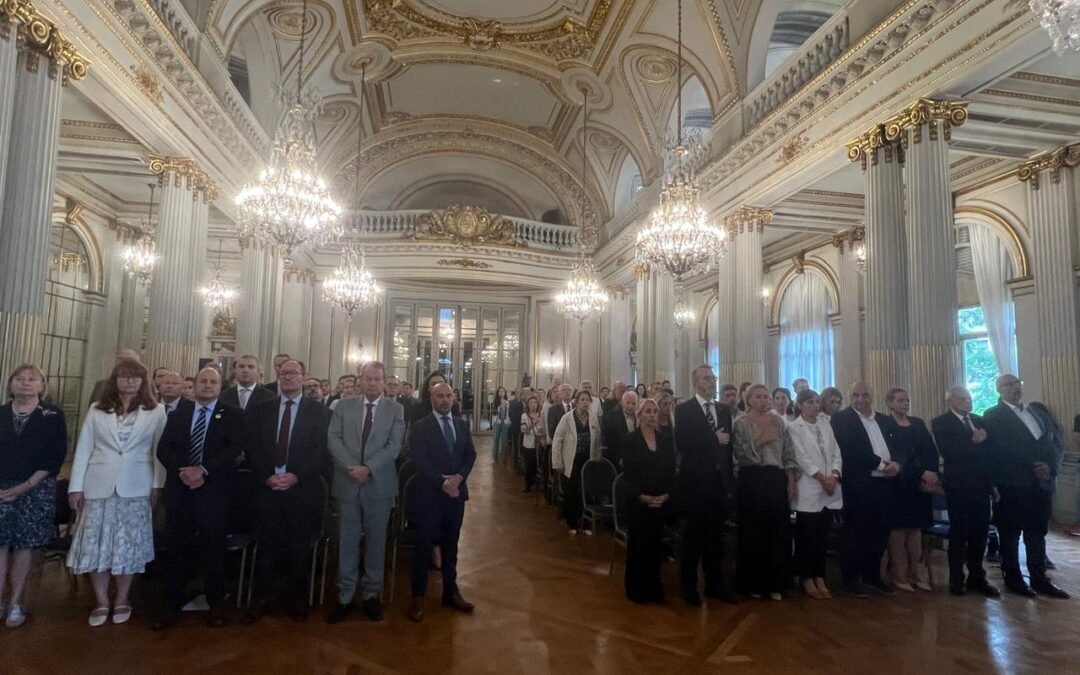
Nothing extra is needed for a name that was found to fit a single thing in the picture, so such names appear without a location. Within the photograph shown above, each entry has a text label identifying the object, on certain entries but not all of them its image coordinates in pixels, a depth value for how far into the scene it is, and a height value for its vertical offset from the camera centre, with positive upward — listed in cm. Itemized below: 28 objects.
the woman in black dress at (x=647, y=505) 382 -75
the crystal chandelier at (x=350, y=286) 1017 +159
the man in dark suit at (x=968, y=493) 421 -70
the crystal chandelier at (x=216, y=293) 1173 +164
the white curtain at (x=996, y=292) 780 +131
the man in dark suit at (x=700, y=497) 391 -71
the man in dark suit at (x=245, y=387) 412 -6
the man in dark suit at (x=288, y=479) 348 -57
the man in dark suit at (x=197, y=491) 333 -63
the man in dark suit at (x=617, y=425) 537 -38
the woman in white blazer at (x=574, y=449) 586 -63
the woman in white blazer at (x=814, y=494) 407 -70
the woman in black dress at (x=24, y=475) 318 -53
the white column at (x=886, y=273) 586 +115
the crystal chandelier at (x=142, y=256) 936 +185
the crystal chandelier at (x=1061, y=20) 306 +191
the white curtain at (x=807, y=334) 1086 +103
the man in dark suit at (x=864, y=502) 416 -76
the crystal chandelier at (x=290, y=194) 582 +180
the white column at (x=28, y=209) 437 +122
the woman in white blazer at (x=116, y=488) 323 -60
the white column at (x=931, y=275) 538 +103
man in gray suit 353 -57
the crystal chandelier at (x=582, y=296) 1062 +156
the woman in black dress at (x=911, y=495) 424 -72
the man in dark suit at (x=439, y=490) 363 -65
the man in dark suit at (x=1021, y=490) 421 -67
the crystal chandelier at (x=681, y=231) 615 +158
